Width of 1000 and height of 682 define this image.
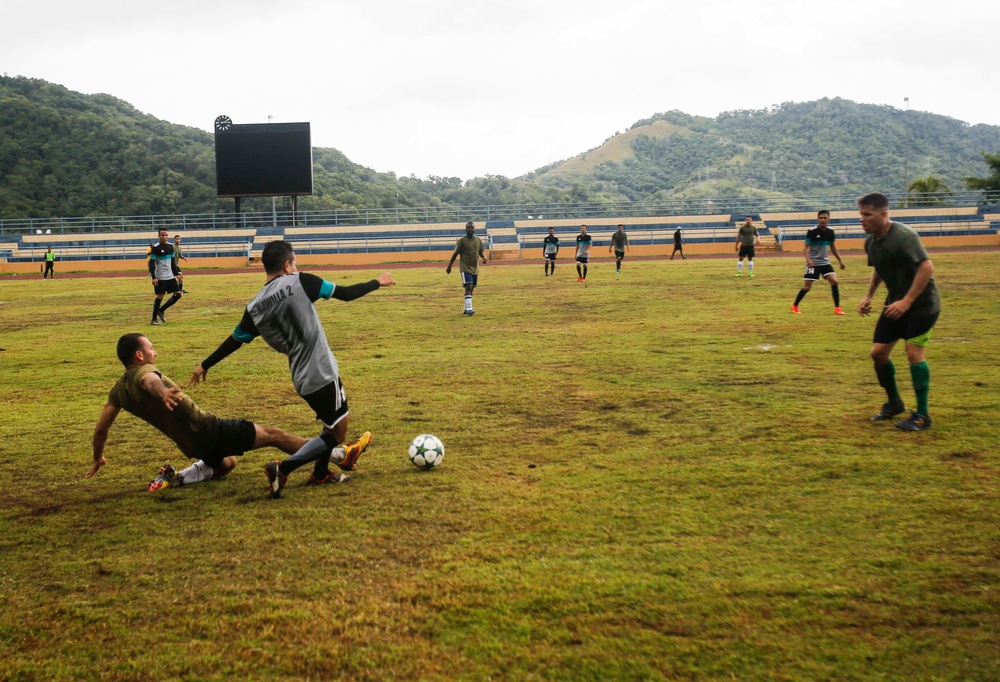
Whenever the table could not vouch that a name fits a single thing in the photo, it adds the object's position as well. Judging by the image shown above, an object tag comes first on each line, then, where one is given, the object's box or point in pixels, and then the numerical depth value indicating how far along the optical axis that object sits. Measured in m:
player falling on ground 5.62
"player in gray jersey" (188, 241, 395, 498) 5.64
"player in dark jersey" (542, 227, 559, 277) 29.25
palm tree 53.16
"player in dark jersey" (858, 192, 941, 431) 7.07
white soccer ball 6.12
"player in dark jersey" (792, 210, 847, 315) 15.86
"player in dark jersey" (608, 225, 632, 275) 28.73
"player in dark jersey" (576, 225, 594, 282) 26.28
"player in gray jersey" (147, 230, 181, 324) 16.95
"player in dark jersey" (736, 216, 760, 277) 25.72
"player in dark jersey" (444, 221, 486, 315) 17.12
